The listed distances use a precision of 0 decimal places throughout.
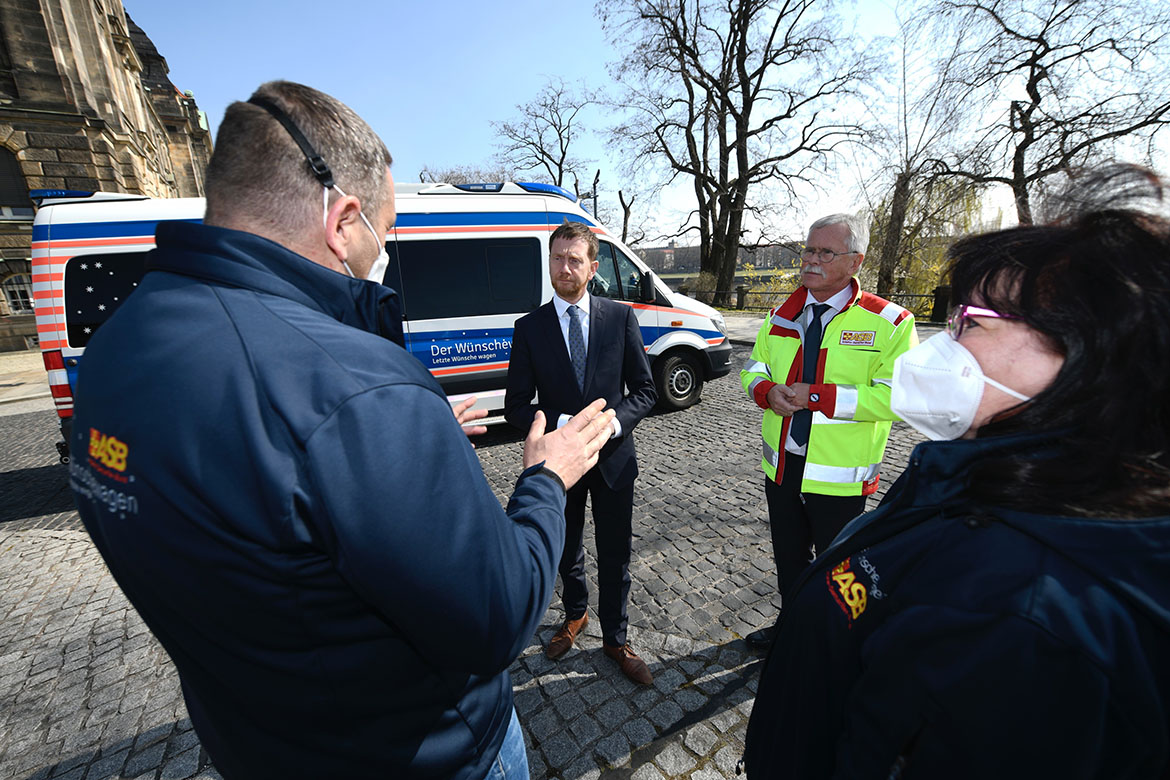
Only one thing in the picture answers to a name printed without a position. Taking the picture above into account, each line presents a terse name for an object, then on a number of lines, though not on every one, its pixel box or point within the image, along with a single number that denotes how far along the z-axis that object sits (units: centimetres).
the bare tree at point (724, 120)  2058
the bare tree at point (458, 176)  3772
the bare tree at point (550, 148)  3148
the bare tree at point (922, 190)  1299
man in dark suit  265
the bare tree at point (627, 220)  3000
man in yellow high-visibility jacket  230
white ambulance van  482
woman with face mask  71
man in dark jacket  75
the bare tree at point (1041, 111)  1167
